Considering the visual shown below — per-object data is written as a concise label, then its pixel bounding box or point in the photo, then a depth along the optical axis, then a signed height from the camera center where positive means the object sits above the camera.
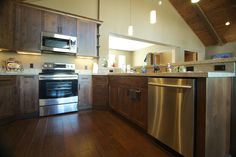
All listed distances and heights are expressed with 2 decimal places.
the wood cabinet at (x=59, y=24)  3.00 +1.30
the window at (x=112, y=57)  9.22 +1.43
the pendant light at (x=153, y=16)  2.90 +1.35
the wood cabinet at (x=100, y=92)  3.51 -0.40
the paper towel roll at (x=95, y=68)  3.84 +0.27
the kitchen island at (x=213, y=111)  1.19 -0.33
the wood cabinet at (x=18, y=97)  2.36 -0.39
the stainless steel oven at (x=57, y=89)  2.88 -0.29
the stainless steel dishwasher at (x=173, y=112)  1.29 -0.40
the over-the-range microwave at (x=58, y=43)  3.00 +0.83
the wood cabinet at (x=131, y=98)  2.02 -0.38
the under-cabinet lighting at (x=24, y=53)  2.91 +0.56
